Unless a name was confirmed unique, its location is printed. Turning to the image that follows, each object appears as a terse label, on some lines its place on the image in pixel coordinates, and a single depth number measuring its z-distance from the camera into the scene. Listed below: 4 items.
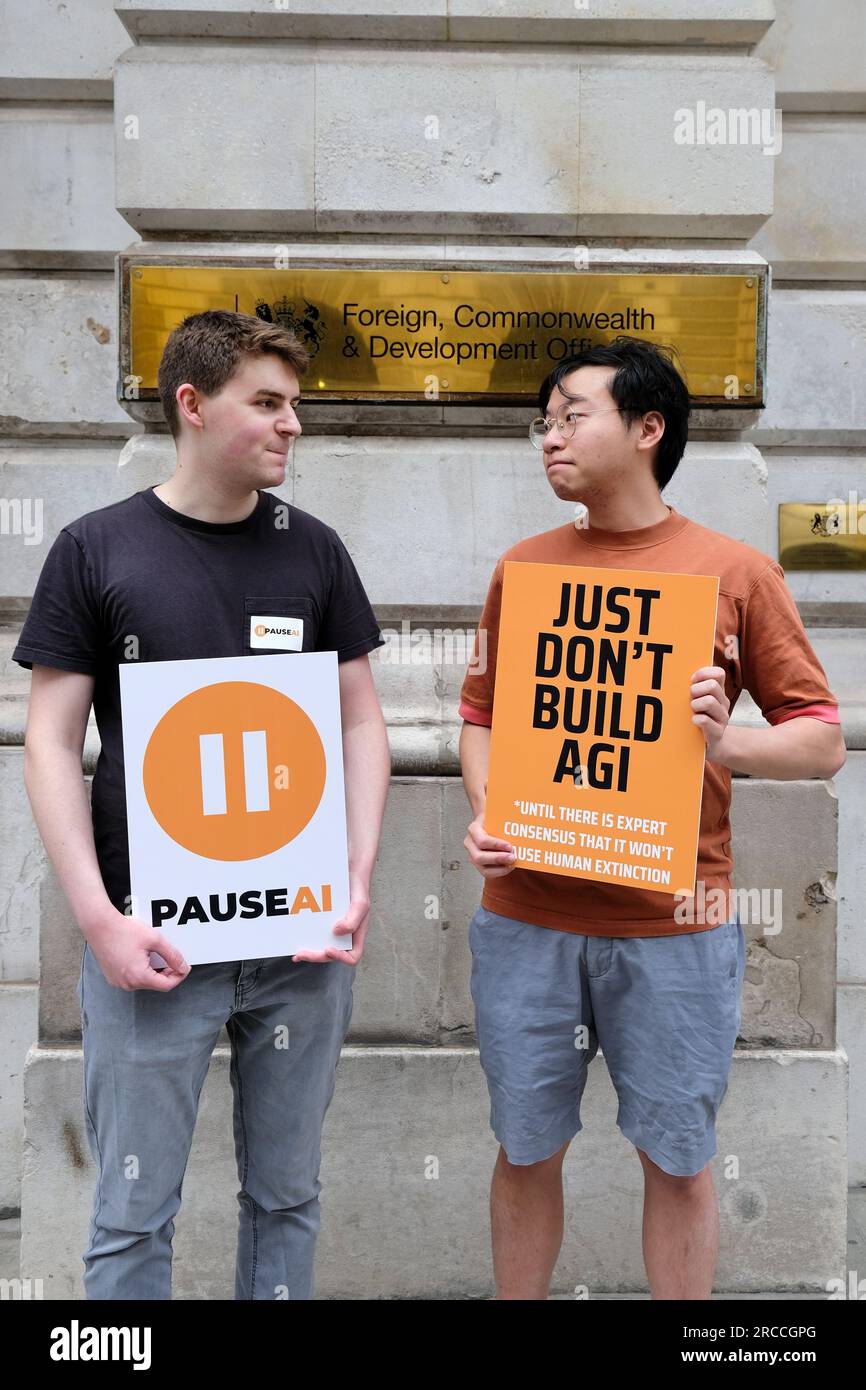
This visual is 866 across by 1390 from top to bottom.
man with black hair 2.34
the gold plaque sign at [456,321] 3.47
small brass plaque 4.40
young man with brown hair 2.18
